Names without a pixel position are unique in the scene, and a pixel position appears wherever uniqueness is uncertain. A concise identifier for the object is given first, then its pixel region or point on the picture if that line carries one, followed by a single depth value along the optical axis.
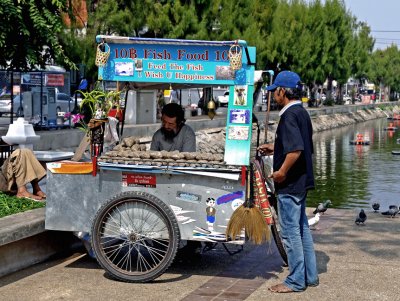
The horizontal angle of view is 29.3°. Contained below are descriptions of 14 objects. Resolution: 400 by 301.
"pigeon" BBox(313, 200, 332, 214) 10.77
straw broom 6.86
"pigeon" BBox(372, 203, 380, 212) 13.06
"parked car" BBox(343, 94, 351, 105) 93.32
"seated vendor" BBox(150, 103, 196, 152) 8.12
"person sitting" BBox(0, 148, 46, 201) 8.47
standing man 6.80
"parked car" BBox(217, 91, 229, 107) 45.94
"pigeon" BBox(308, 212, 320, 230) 10.03
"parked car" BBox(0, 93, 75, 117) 24.70
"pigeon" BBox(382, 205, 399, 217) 11.34
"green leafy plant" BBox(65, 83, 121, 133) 7.58
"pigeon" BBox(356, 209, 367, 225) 10.25
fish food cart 7.00
